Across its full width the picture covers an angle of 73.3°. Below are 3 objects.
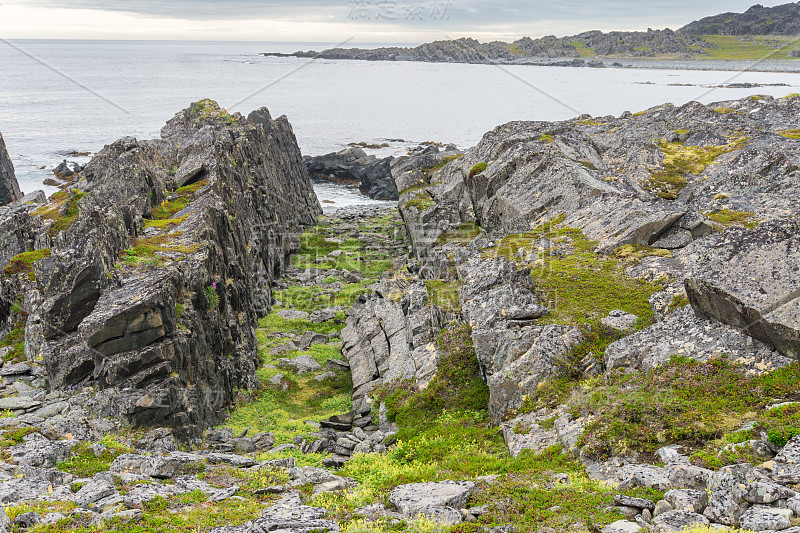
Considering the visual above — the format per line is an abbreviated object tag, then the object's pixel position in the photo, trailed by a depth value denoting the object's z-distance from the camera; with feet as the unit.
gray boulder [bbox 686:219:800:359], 50.57
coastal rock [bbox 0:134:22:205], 238.27
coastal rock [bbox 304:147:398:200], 339.77
